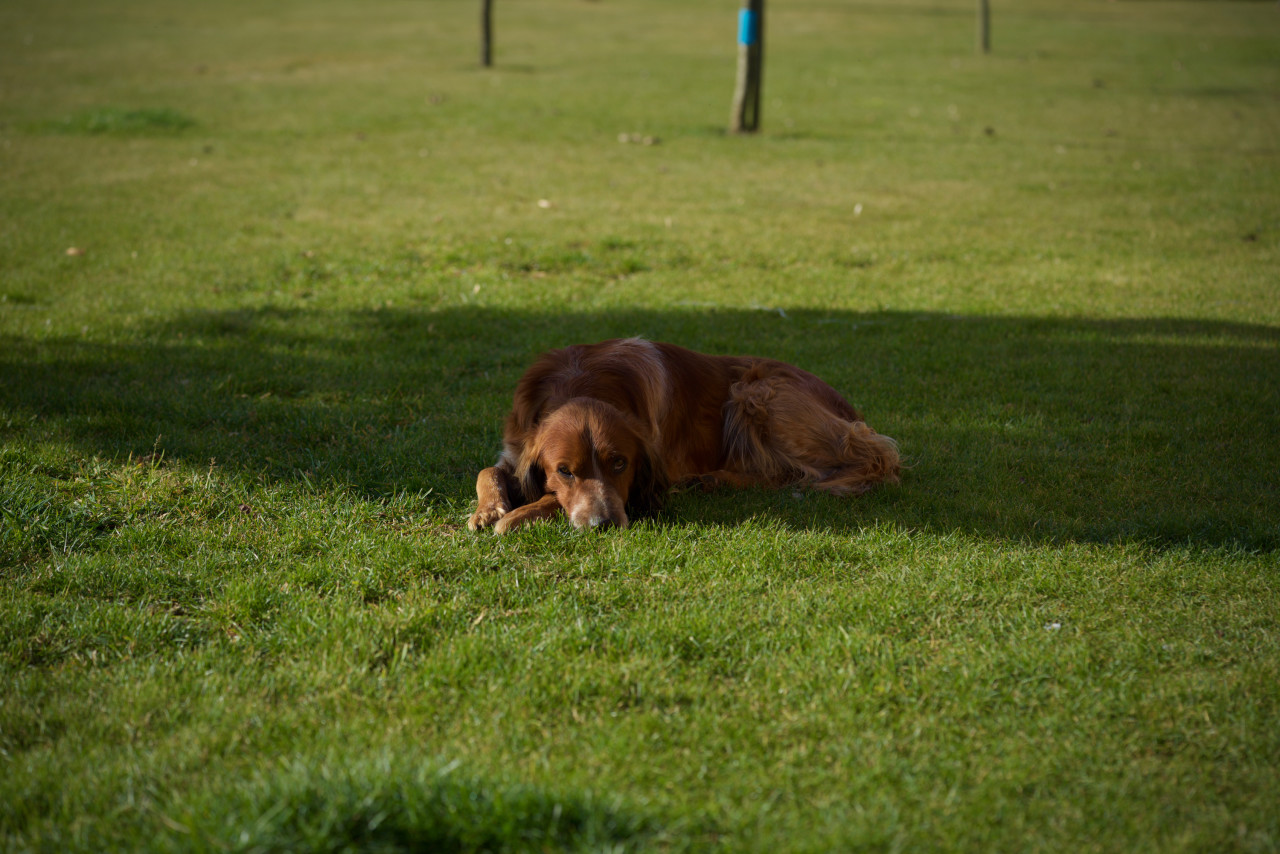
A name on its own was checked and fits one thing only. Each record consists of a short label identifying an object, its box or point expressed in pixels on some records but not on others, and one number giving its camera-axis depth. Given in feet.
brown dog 14.96
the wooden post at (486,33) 83.87
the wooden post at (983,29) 100.17
